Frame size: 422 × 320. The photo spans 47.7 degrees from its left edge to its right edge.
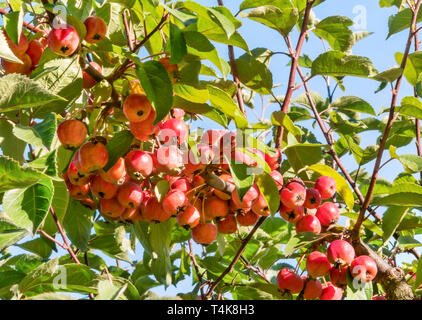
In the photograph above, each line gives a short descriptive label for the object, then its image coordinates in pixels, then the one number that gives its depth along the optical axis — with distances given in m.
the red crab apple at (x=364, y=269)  2.14
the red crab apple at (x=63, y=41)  1.74
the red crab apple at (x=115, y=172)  1.95
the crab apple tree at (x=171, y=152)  1.71
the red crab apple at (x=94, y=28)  1.92
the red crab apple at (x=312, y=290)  2.36
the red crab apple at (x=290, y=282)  2.35
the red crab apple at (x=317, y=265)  2.26
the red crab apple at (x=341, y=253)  2.12
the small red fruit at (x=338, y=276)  2.23
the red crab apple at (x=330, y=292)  2.38
